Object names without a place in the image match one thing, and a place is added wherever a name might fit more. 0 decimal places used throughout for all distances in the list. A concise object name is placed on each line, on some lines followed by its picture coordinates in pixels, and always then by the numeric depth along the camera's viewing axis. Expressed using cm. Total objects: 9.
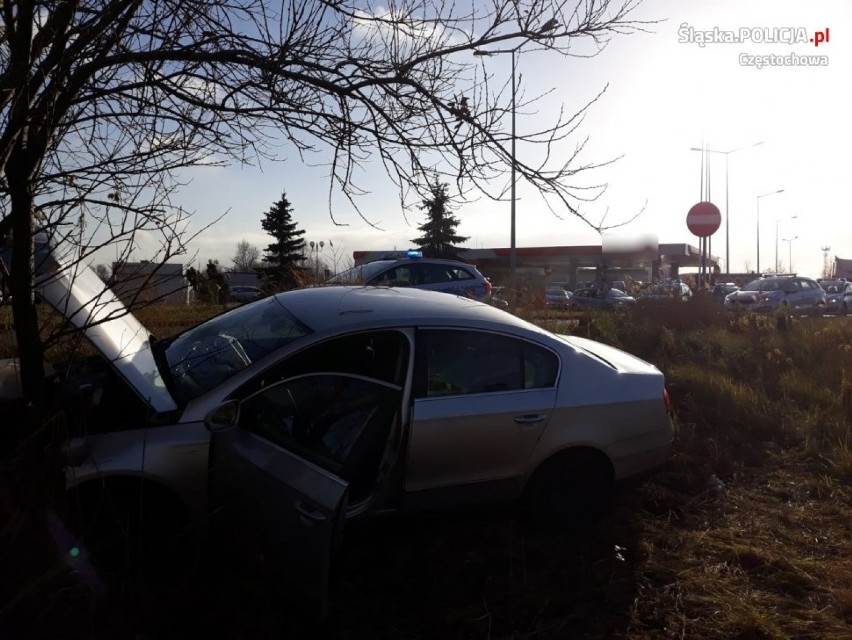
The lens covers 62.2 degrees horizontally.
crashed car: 319
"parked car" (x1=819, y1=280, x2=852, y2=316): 2450
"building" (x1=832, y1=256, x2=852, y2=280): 8616
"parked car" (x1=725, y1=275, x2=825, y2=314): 2398
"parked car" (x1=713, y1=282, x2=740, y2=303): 3344
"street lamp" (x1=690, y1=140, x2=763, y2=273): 4773
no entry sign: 1614
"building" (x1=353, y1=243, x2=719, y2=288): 4347
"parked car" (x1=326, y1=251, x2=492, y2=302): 1141
